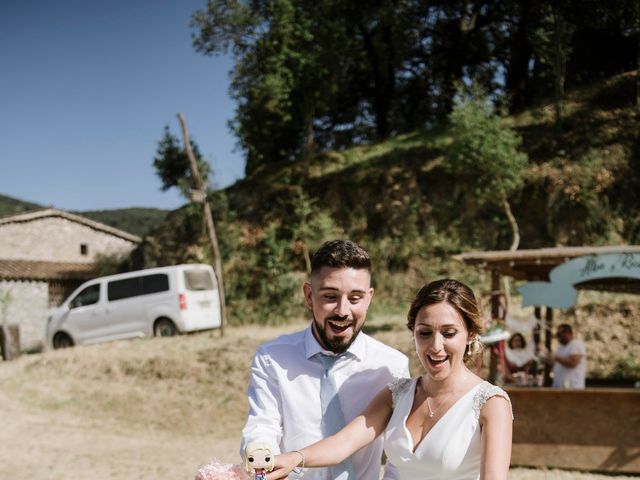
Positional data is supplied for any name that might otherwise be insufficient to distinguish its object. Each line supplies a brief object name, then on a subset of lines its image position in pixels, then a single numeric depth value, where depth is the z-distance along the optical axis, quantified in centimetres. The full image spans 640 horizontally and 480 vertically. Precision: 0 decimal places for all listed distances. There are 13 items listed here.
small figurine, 224
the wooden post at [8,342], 1992
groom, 267
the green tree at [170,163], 2764
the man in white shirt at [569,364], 978
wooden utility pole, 2036
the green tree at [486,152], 2073
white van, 1842
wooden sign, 842
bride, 239
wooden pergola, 903
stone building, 2869
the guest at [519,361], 1104
